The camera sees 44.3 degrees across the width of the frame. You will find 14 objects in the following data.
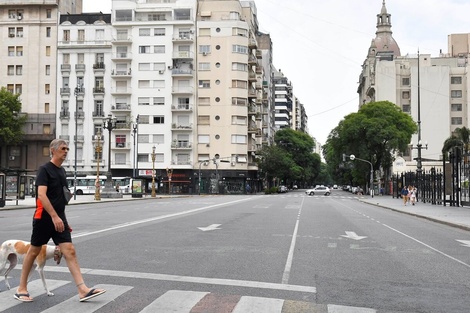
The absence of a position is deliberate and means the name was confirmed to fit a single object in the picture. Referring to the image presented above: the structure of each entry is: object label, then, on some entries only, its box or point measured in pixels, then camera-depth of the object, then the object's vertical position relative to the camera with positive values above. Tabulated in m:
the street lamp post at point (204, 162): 79.87 +1.25
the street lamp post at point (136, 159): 77.58 +1.56
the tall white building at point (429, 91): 91.81 +13.29
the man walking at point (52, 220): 6.56 -0.57
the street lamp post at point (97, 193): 48.58 -1.90
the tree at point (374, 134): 76.06 +5.14
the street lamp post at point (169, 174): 77.72 -0.43
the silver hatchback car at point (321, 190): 82.62 -2.67
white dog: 6.86 -1.02
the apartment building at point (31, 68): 79.94 +14.39
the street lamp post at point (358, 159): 69.19 +1.71
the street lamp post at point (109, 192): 55.47 -2.07
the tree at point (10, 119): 74.38 +6.70
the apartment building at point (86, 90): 81.19 +11.31
